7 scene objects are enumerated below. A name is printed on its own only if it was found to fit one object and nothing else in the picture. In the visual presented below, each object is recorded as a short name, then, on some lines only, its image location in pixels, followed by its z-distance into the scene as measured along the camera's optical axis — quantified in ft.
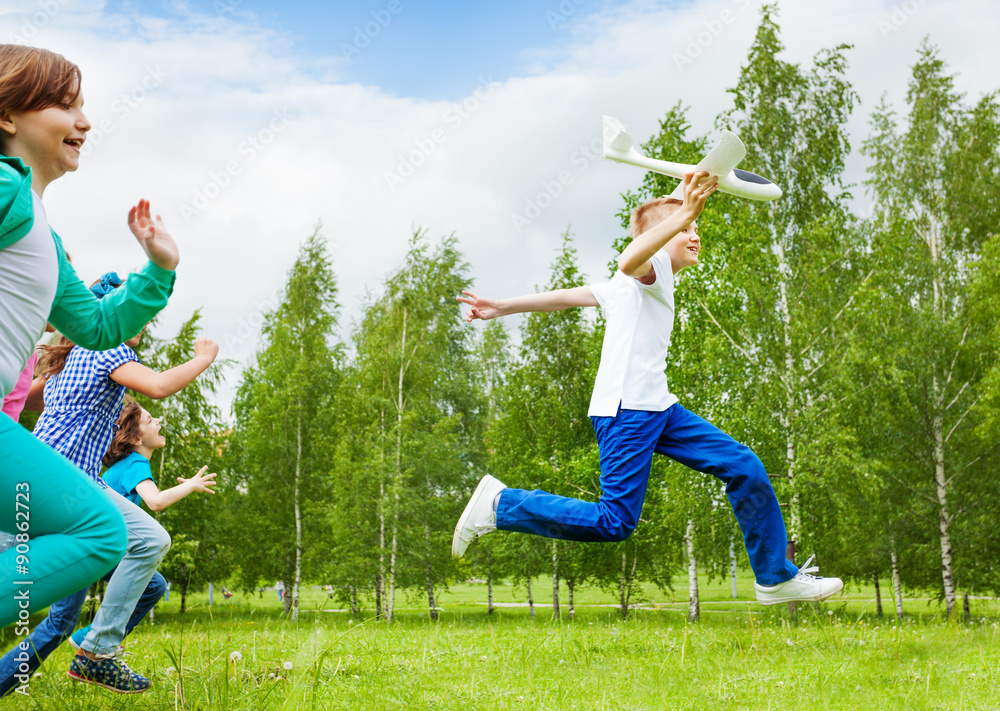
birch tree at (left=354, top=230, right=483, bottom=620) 64.90
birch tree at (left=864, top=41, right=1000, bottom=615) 54.80
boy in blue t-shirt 12.46
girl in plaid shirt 10.76
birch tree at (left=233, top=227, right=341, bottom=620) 70.79
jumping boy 12.16
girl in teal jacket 6.16
